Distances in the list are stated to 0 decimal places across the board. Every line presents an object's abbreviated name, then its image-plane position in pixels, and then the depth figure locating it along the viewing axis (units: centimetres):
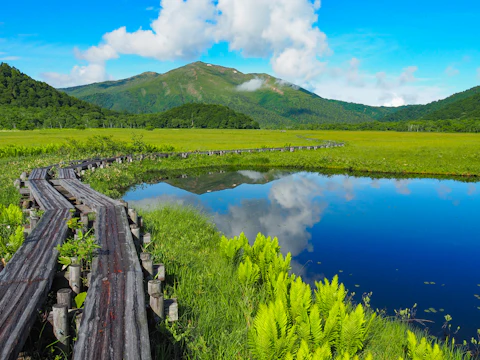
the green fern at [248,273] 740
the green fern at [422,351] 440
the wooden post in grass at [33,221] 791
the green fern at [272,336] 479
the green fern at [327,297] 598
